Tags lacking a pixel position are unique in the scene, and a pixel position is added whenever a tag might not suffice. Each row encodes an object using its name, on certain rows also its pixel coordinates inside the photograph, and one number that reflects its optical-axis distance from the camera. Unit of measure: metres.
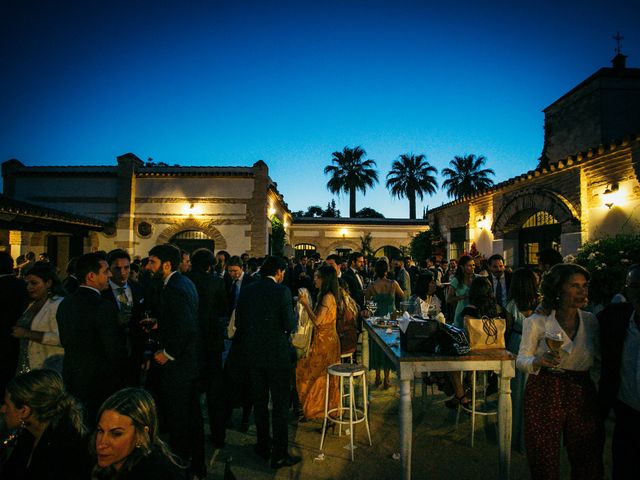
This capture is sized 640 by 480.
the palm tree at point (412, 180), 36.41
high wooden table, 3.10
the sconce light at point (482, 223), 12.14
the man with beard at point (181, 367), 3.16
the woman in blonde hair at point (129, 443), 1.65
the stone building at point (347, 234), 28.81
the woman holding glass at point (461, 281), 5.83
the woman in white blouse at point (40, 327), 3.29
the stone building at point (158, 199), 16.39
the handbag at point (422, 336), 3.24
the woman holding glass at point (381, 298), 5.74
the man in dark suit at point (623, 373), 2.18
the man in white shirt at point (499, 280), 6.11
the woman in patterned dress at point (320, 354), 4.50
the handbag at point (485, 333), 3.29
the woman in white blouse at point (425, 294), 4.64
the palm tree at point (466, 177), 35.25
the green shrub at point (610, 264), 5.17
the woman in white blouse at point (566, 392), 2.42
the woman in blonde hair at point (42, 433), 1.89
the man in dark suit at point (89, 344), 2.94
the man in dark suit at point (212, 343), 3.99
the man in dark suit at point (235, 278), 6.82
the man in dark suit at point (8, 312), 3.57
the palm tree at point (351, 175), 35.50
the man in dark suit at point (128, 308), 3.96
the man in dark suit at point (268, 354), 3.59
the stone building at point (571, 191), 7.32
